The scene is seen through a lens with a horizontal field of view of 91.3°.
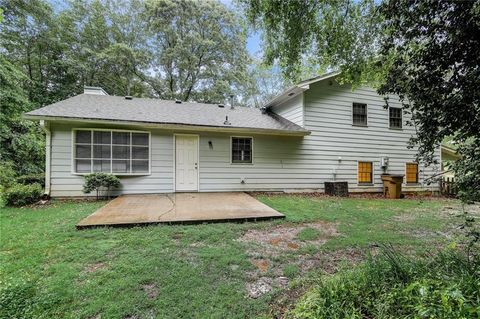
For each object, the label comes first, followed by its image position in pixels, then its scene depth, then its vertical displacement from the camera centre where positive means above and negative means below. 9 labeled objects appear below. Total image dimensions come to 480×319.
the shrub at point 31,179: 7.84 -0.48
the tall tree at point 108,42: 15.38 +8.51
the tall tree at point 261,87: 20.64 +7.40
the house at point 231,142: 7.33 +0.82
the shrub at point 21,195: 6.11 -0.79
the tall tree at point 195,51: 17.11 +8.71
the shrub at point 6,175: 7.08 -0.35
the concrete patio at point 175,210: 4.57 -1.05
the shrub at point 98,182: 6.85 -0.50
